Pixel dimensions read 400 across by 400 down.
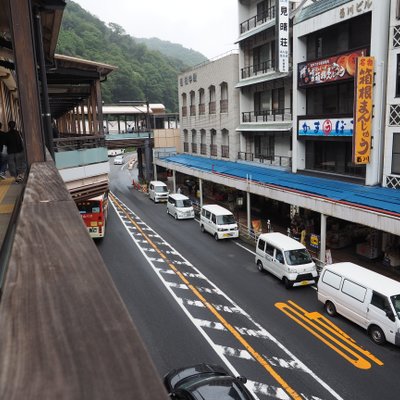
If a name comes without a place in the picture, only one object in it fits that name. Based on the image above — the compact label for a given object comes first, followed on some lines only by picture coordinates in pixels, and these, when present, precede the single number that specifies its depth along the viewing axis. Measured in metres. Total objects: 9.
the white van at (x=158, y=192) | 39.72
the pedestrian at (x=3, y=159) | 8.89
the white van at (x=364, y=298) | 12.57
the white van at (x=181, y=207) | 31.94
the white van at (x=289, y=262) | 17.36
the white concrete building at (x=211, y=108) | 35.03
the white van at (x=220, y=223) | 25.38
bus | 24.73
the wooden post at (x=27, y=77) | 5.18
